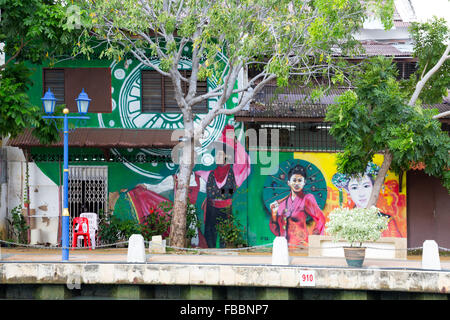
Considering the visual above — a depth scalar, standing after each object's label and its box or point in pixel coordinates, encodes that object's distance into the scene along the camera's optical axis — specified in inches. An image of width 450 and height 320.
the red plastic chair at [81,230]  768.3
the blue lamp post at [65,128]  613.0
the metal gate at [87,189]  836.6
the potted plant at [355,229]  583.8
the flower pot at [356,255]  583.8
